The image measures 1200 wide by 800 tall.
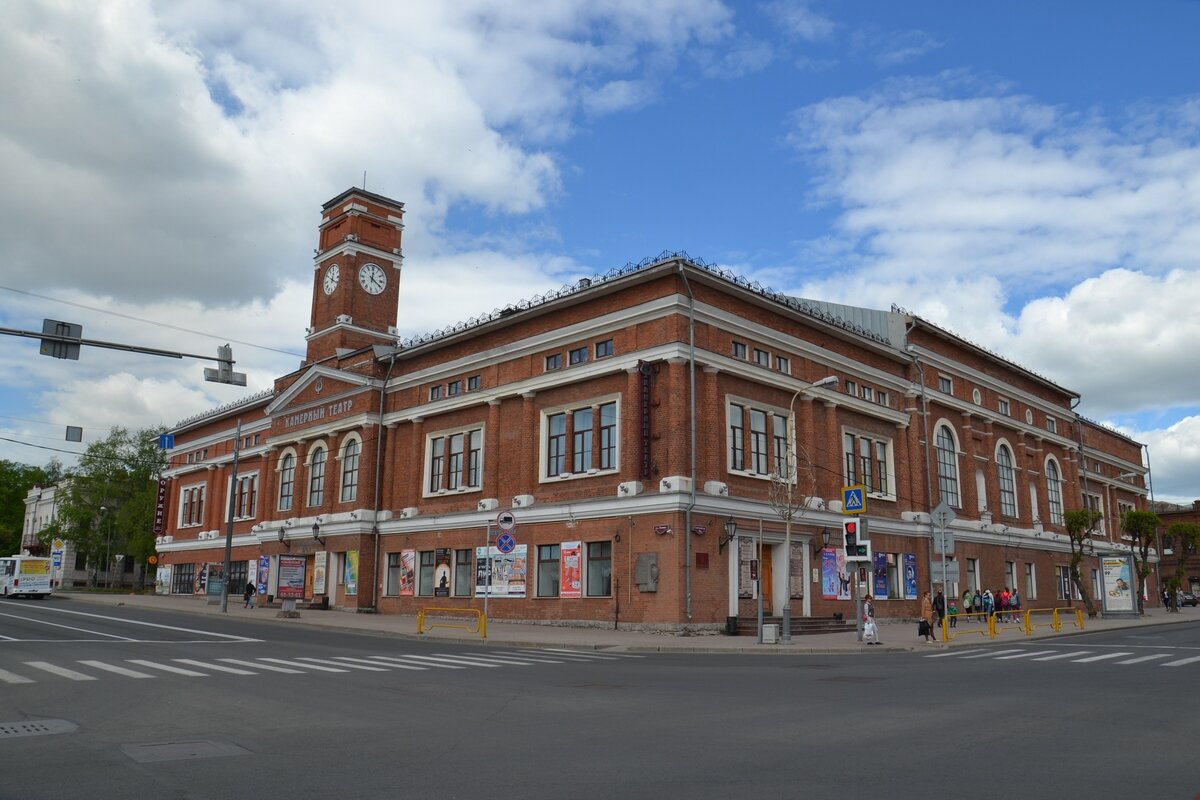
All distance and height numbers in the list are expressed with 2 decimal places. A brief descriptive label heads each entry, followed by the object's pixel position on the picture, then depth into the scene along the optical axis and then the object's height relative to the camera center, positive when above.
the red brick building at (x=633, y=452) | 31.92 +4.80
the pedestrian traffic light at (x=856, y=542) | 26.09 +0.64
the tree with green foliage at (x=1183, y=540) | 52.62 +1.49
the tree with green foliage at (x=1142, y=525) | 52.09 +2.35
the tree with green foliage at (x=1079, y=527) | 45.28 +1.98
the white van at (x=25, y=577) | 50.22 -1.06
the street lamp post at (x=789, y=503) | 26.88 +1.88
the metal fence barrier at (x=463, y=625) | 29.50 -2.17
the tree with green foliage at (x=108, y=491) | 77.75 +5.65
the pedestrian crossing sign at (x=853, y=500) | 26.91 +1.89
